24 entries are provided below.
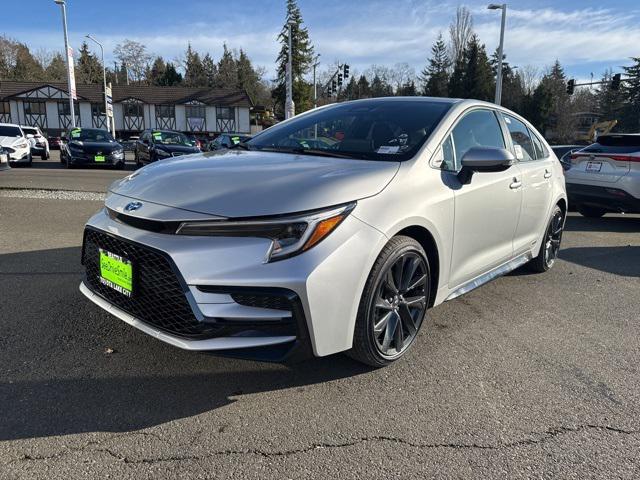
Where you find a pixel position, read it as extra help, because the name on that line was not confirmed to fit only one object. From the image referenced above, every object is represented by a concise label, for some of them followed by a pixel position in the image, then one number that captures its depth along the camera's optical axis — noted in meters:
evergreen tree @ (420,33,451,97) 68.25
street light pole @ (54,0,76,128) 32.01
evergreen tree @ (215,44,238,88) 84.69
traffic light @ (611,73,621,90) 28.28
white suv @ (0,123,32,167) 16.48
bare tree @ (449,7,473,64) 60.56
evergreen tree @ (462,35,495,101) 58.94
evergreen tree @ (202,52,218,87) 90.06
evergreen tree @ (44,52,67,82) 80.88
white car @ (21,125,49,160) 21.66
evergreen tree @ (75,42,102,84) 80.94
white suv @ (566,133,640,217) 7.94
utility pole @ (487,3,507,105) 27.67
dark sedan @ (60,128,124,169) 16.67
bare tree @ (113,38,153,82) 82.19
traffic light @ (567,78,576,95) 31.98
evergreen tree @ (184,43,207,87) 88.88
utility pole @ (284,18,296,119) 29.00
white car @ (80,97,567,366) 2.44
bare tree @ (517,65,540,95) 68.19
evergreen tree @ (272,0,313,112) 62.59
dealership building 53.03
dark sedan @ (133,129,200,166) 17.19
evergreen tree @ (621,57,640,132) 59.86
